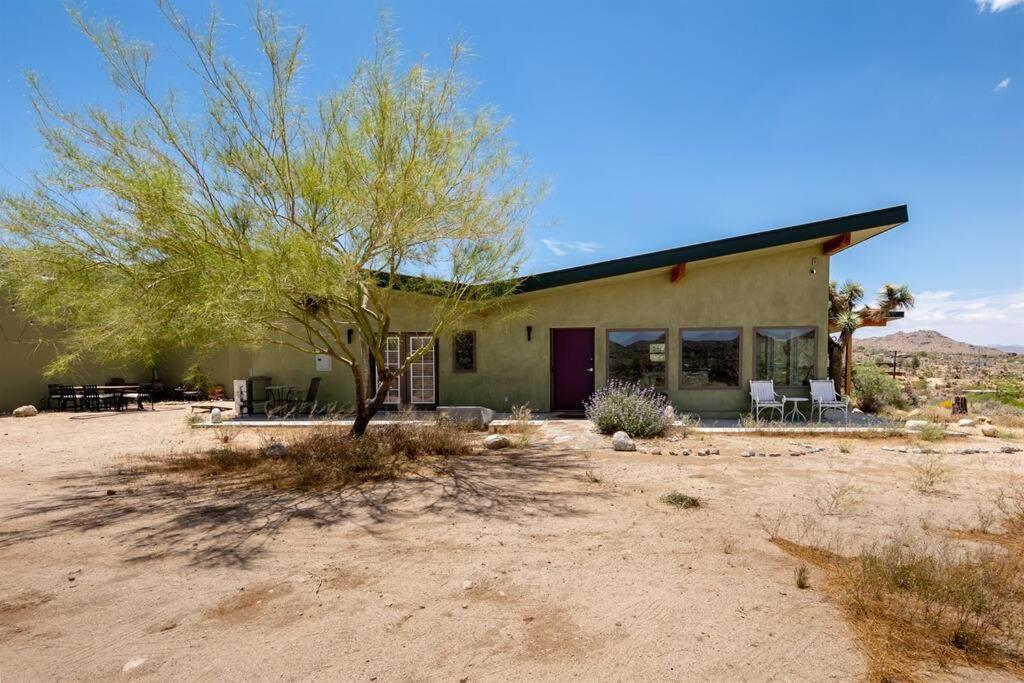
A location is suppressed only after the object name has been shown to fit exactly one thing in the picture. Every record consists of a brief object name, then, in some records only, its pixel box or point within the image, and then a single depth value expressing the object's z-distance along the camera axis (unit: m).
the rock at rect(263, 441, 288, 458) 7.90
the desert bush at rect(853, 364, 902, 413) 14.11
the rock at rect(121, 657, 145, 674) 2.67
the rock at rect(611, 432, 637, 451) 8.12
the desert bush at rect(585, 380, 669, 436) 9.23
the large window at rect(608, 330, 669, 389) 12.05
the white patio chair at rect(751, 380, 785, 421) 11.38
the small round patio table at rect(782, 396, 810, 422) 11.41
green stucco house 11.68
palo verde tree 6.24
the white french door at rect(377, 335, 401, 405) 13.12
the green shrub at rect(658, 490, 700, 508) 5.24
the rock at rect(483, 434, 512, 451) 8.54
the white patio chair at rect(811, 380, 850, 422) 11.16
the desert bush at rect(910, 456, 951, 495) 5.86
